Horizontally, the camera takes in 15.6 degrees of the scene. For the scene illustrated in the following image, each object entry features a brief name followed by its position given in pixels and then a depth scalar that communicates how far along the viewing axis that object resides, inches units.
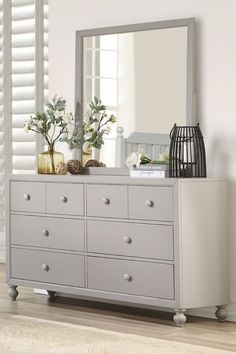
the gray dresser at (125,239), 173.0
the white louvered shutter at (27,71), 245.0
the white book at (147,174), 177.9
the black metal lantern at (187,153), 178.4
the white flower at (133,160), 185.2
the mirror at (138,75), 186.1
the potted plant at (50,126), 201.9
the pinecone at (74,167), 199.5
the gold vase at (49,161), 201.5
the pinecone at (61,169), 197.8
